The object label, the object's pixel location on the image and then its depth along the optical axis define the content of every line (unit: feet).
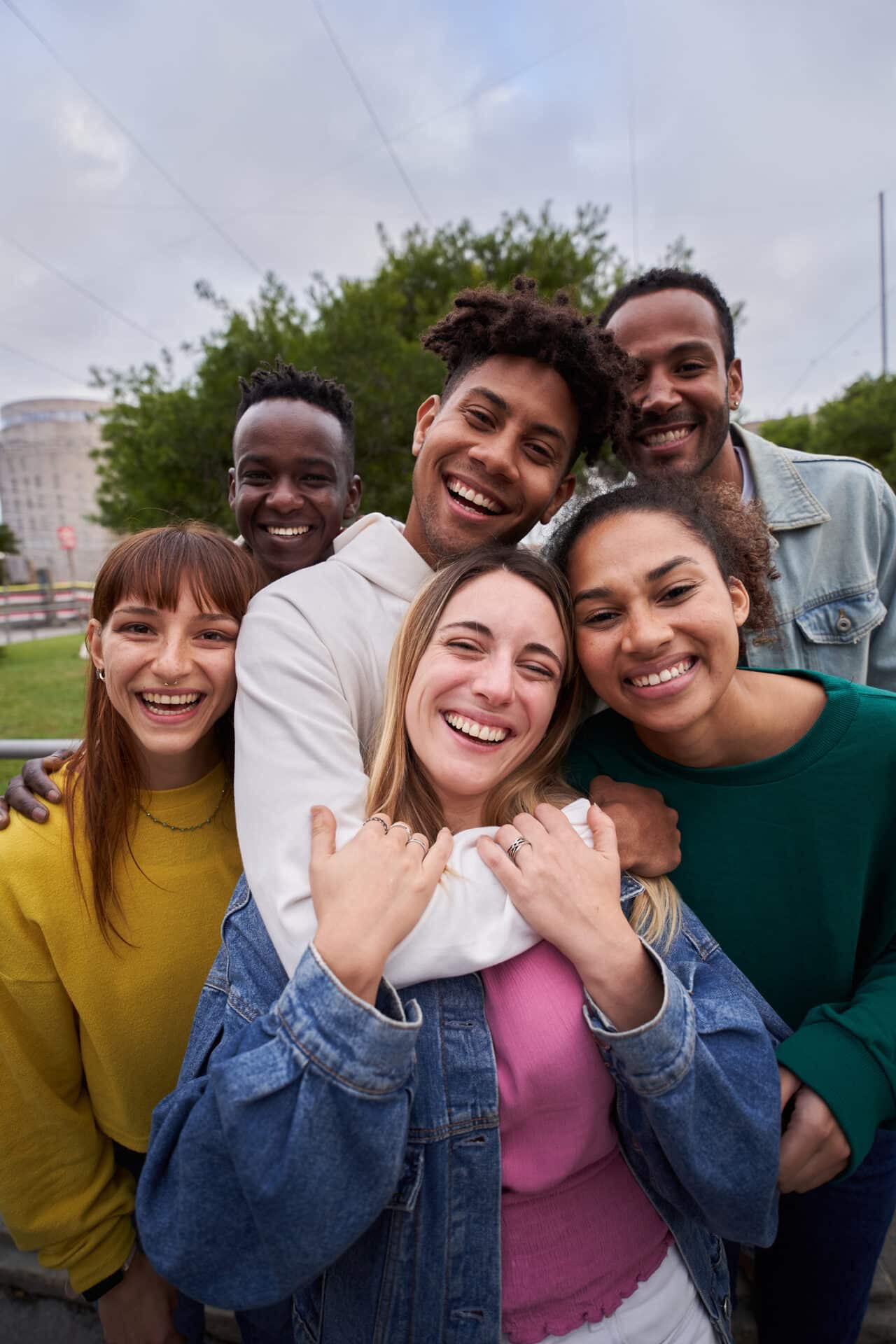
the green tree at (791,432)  93.20
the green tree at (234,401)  33.04
